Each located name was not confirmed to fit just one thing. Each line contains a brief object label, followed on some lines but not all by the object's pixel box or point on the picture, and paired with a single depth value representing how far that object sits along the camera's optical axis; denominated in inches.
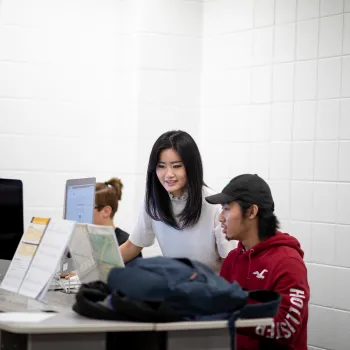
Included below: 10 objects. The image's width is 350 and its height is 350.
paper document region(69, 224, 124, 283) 123.9
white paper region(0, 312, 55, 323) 109.4
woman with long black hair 154.9
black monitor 158.9
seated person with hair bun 188.9
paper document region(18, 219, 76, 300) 123.9
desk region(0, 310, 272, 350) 105.7
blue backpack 105.9
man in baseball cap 120.5
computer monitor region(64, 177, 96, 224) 155.9
